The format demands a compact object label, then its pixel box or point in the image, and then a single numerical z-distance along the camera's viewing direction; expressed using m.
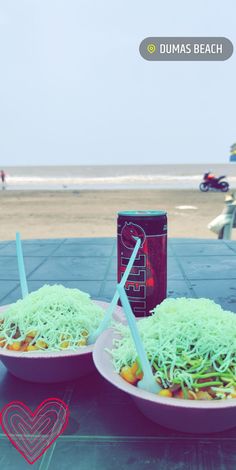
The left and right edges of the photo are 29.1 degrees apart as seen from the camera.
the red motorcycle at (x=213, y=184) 18.86
